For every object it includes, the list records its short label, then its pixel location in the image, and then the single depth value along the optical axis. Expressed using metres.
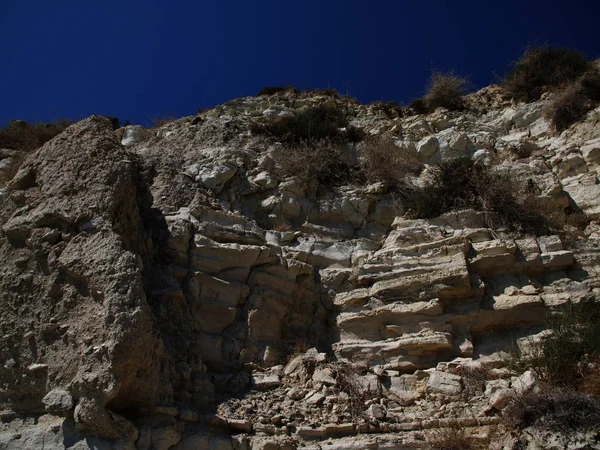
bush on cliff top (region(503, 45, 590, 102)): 11.71
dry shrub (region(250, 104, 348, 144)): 10.55
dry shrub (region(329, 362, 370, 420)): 5.98
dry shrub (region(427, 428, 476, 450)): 5.32
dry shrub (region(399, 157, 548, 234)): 8.23
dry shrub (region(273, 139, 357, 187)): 9.39
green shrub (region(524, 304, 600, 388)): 5.90
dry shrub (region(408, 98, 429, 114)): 12.33
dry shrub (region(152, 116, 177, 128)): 11.46
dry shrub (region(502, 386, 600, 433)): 5.17
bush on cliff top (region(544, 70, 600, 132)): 10.23
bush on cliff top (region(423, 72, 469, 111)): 12.08
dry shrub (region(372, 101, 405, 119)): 12.16
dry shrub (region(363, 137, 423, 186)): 9.42
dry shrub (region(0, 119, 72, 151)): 11.12
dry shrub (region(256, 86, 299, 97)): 12.89
